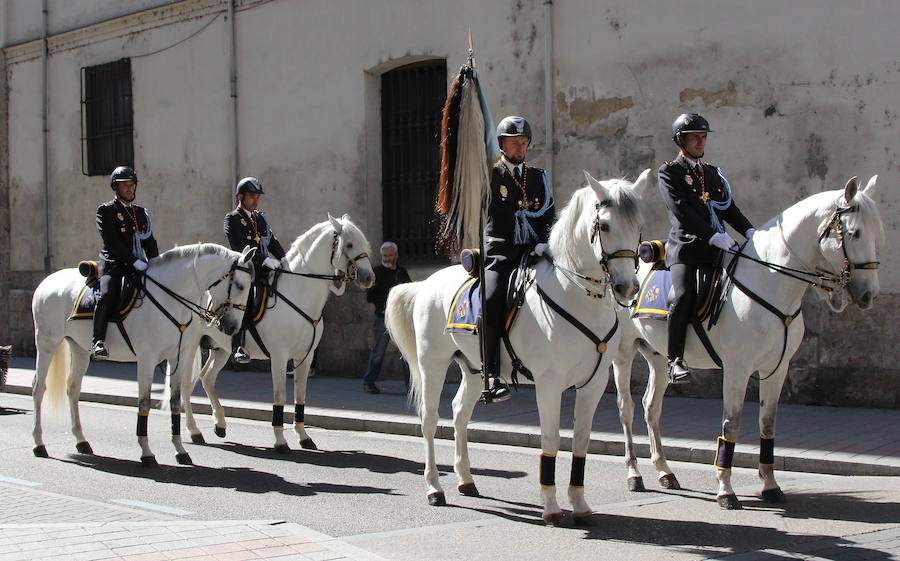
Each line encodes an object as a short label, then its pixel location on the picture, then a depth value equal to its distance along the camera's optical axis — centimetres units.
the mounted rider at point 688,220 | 716
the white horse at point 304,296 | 979
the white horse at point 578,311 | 579
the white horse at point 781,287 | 639
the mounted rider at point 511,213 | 667
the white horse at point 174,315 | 902
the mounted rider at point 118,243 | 916
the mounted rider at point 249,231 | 1002
